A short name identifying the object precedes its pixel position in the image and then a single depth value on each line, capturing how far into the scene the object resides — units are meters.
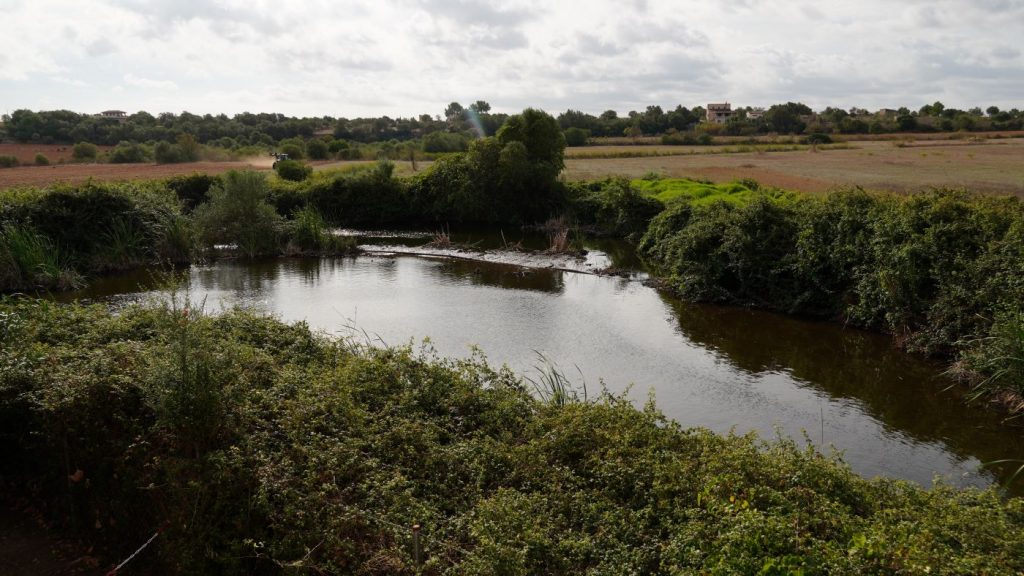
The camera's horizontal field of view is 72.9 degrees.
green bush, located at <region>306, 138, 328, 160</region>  62.94
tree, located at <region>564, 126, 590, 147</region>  76.75
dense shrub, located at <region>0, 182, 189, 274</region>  24.77
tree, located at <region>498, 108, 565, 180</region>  37.12
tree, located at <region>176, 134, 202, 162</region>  56.81
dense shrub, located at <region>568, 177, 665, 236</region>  33.38
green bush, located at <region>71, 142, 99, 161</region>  57.59
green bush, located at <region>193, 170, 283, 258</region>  28.86
